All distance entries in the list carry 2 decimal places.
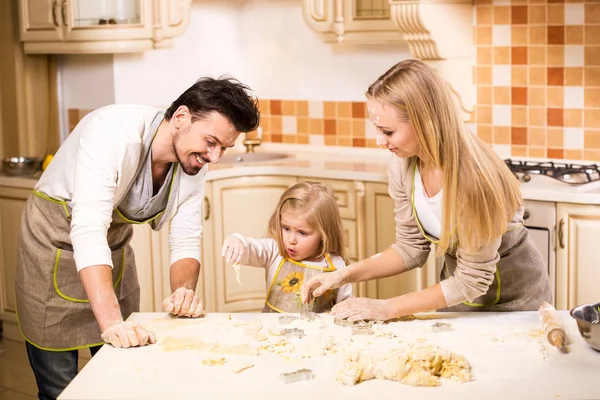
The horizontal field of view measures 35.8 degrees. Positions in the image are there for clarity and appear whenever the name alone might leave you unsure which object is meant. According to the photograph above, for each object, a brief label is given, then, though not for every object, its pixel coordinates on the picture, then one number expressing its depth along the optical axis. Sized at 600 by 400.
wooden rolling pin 2.07
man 2.26
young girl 2.88
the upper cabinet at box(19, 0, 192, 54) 4.27
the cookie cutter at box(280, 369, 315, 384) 1.92
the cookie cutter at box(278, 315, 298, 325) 2.30
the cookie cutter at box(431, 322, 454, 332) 2.21
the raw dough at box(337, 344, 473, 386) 1.90
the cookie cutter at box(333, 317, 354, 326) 2.27
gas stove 3.72
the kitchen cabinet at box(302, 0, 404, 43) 4.32
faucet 4.93
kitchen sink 4.84
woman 2.23
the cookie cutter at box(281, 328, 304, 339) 2.20
